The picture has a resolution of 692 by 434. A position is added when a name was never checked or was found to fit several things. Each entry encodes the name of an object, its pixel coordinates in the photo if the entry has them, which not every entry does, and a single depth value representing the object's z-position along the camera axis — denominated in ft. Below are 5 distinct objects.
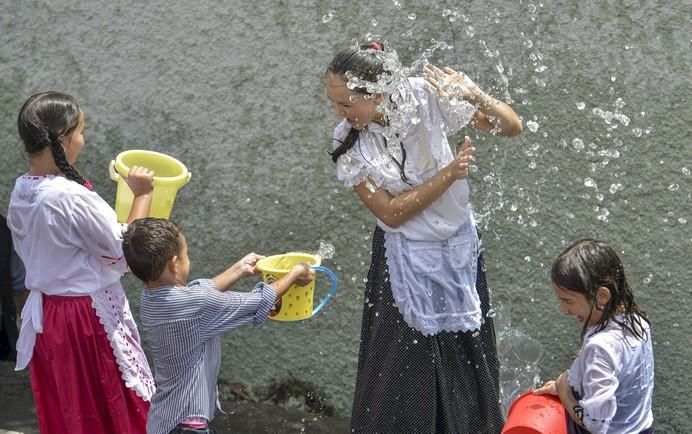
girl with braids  23.72
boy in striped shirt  21.89
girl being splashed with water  23.15
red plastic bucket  21.25
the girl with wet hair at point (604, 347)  20.33
